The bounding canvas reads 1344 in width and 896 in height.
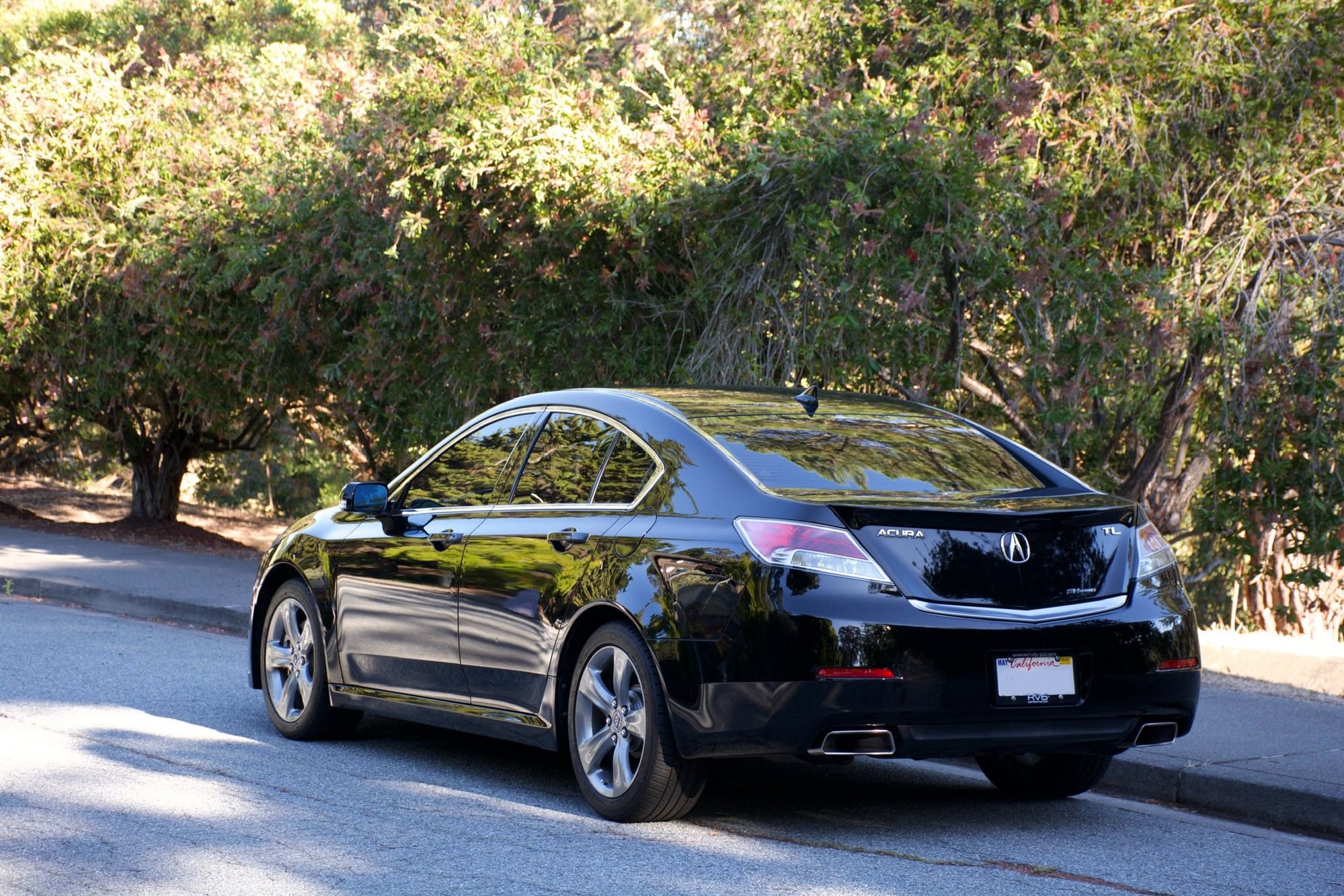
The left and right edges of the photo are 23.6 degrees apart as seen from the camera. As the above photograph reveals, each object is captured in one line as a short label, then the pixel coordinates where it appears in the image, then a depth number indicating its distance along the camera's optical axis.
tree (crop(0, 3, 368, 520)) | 31.72
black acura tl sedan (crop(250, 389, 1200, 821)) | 10.62
